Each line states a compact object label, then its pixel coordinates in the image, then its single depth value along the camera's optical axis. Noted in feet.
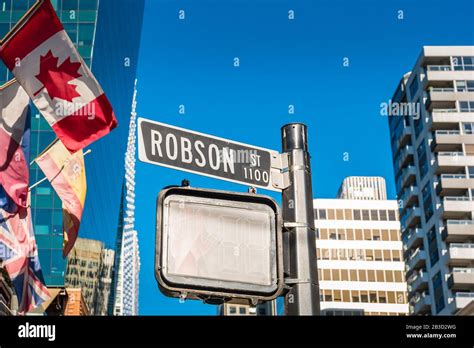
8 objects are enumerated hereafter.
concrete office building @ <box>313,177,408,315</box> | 339.16
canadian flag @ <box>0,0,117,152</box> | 67.41
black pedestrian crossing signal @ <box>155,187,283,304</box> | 14.37
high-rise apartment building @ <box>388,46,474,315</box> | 232.12
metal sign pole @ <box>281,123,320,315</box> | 15.21
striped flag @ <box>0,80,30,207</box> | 71.36
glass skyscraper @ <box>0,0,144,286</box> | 211.82
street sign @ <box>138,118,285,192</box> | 15.31
